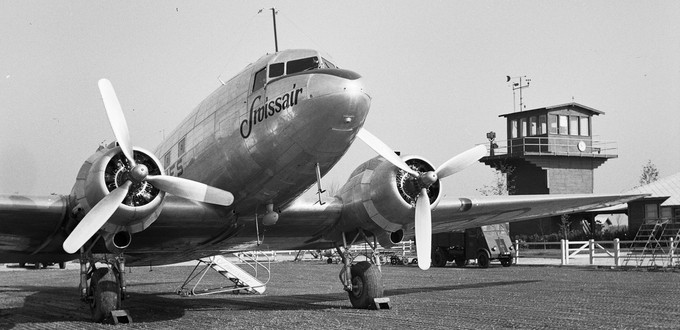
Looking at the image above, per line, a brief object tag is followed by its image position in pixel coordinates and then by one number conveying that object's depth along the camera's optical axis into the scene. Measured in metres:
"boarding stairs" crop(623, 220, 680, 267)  27.68
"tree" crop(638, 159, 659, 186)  69.50
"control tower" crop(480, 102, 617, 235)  51.53
